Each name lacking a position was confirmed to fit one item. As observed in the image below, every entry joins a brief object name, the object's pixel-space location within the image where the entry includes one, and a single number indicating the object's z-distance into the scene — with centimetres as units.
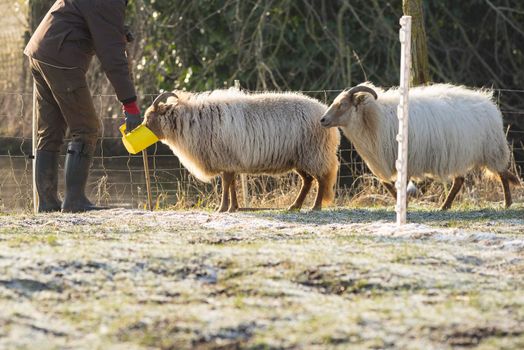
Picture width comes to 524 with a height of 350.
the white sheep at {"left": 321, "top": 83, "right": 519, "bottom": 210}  1925
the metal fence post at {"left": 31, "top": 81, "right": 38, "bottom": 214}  2067
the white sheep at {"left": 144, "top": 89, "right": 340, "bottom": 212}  1952
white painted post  1545
